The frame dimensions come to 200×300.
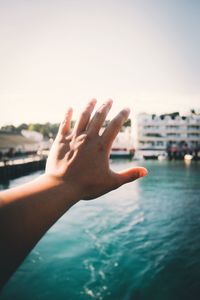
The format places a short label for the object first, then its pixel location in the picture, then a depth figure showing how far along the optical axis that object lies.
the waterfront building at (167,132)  85.06
